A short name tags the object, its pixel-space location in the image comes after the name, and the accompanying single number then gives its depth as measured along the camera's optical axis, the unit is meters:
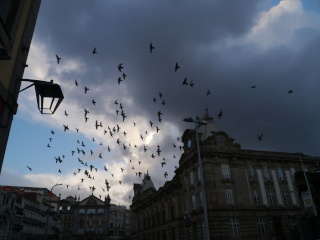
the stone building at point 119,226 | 125.61
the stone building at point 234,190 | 40.12
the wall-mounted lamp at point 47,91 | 6.86
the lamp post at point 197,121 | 21.54
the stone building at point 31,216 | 65.50
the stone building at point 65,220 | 106.94
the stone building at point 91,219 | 99.70
